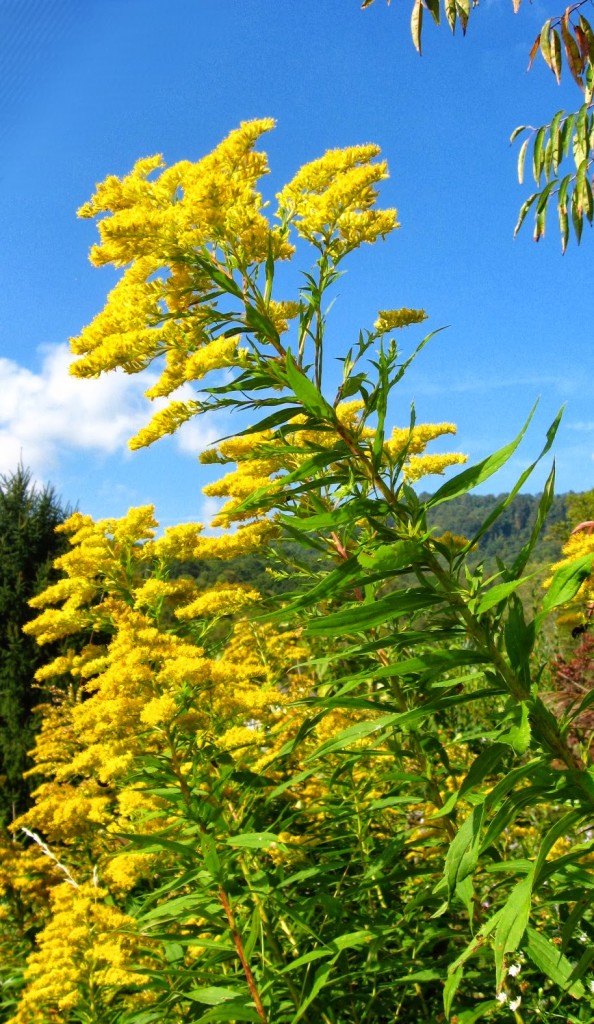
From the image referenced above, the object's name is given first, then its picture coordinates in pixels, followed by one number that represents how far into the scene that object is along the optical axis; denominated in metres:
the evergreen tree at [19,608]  6.97
